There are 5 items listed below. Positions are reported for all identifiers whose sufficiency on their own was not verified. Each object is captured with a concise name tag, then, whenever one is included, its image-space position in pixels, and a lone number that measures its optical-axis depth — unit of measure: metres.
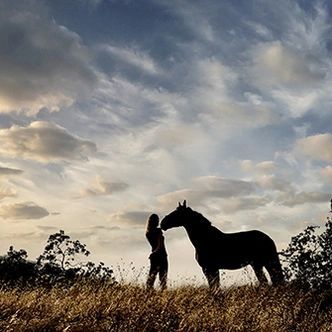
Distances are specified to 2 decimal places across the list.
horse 15.34
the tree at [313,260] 13.01
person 13.94
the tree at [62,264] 18.03
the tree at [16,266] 18.66
